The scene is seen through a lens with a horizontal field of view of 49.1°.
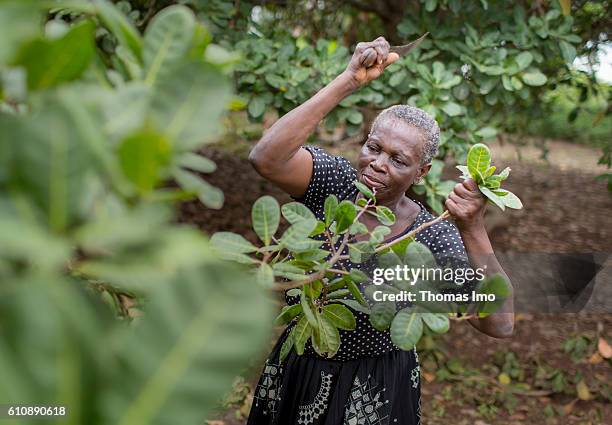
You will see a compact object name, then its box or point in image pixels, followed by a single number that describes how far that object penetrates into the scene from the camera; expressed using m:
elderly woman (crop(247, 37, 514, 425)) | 1.73
